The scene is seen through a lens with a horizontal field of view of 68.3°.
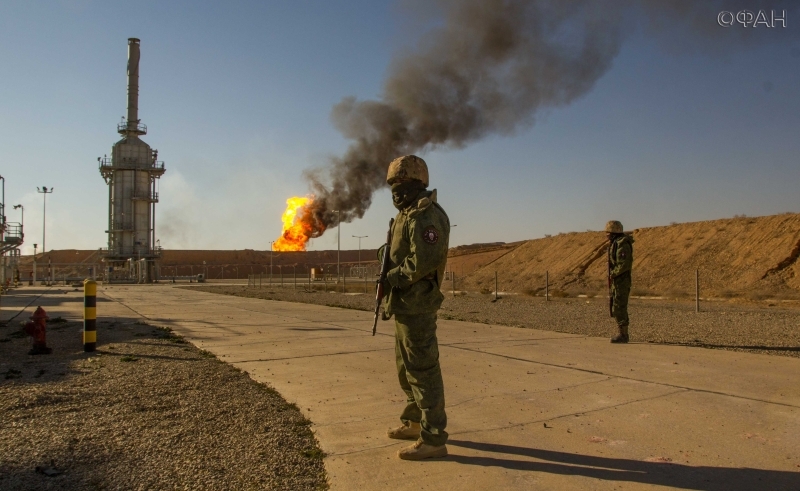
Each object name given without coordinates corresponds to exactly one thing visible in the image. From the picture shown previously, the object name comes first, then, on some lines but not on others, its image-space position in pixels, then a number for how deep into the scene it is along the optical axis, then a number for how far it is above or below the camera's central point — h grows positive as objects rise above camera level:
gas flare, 49.25 +3.17
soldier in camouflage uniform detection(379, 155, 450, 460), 3.93 -0.24
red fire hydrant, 8.39 -0.98
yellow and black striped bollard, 8.58 -0.81
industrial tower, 59.06 +6.26
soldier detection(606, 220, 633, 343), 9.40 -0.15
